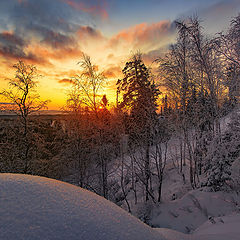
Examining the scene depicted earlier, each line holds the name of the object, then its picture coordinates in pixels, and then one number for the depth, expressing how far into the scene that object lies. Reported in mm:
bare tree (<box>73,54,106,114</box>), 8734
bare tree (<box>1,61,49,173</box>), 8469
